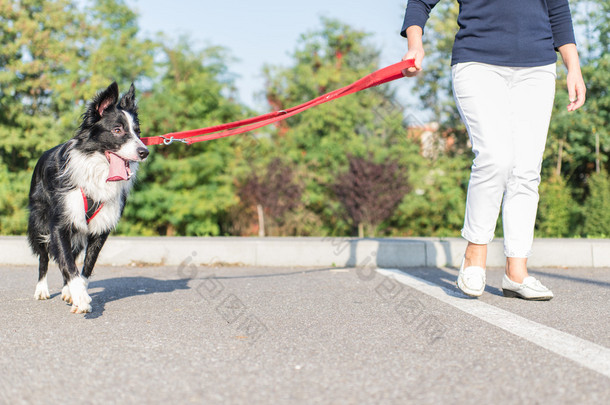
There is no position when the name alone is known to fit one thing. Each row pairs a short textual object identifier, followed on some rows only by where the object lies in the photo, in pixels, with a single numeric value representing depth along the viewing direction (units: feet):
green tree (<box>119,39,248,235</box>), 43.96
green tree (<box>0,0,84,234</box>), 49.47
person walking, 11.42
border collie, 11.59
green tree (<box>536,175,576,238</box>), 41.83
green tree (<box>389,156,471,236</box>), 44.52
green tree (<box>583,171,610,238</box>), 36.68
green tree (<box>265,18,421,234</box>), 43.80
